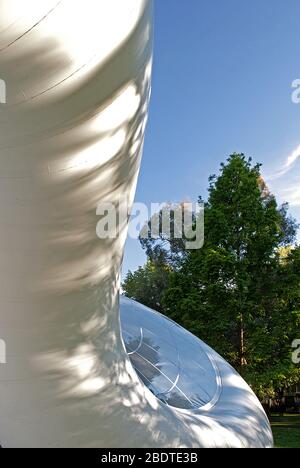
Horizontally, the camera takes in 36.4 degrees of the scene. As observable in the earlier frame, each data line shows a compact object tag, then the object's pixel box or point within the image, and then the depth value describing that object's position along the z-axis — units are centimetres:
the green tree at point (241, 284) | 1563
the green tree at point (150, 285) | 2788
